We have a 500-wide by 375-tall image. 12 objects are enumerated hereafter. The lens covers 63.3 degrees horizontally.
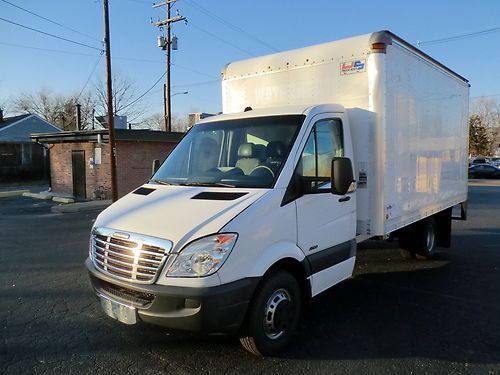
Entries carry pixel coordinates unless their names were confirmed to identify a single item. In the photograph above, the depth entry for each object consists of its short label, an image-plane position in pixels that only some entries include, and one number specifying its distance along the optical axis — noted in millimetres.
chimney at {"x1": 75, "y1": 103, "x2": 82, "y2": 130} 29848
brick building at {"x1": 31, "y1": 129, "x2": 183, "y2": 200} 19734
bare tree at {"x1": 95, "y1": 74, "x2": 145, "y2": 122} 49256
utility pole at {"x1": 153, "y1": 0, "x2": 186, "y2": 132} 25781
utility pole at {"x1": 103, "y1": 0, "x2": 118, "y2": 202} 16062
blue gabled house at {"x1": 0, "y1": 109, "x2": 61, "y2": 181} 32062
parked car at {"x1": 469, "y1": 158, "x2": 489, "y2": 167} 44281
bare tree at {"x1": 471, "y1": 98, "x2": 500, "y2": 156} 80312
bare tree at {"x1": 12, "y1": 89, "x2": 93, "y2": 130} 57969
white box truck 3170
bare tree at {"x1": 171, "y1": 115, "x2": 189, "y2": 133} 81019
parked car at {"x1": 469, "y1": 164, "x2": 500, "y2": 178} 37594
